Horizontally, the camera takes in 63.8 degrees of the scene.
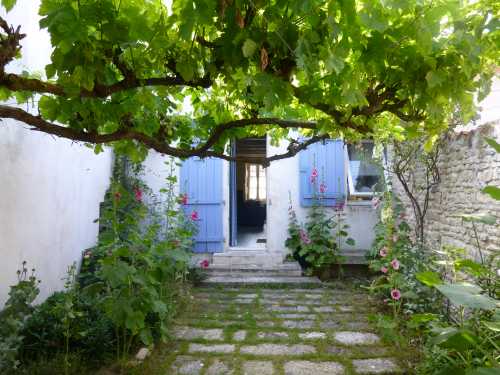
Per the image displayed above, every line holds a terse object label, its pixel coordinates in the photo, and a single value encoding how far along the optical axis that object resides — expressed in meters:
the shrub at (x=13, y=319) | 2.45
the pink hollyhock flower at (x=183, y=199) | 5.21
